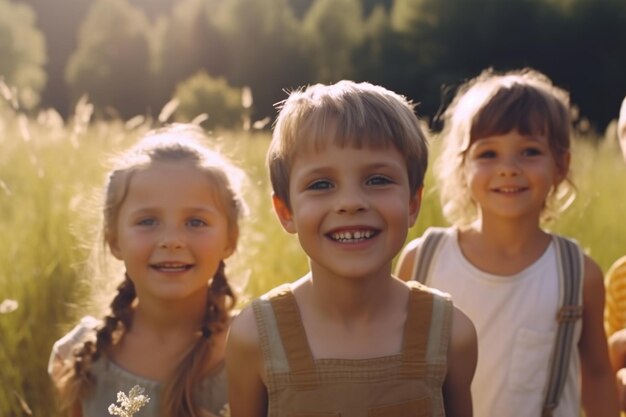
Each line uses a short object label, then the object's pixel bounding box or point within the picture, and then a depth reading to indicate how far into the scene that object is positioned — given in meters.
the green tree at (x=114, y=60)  39.78
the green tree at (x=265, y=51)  36.59
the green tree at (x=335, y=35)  34.81
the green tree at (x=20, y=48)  36.88
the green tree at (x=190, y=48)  39.53
